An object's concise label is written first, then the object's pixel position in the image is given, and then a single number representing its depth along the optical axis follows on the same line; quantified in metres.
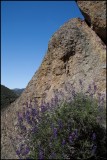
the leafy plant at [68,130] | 2.74
